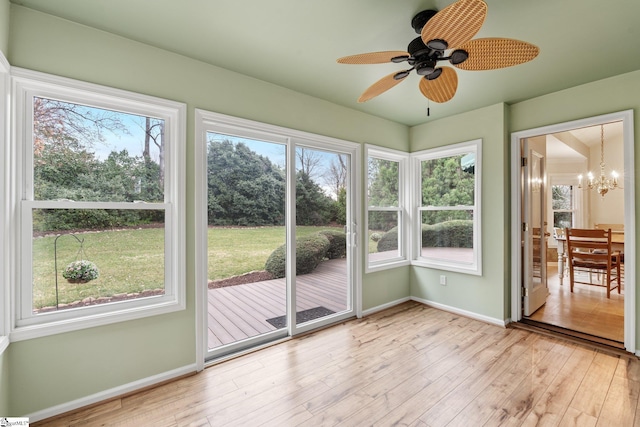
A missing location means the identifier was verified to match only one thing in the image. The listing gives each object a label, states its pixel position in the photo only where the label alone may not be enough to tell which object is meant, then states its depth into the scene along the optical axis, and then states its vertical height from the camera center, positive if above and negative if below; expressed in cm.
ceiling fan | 127 +90
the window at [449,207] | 354 +8
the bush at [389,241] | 392 -39
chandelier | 541 +57
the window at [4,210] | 164 +4
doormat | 297 -113
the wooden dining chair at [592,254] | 409 -63
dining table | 403 -53
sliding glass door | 255 -19
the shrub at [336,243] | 337 -35
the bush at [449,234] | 365 -29
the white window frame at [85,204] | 177 +8
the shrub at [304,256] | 294 -45
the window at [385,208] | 378 +8
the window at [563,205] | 691 +18
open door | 338 -22
